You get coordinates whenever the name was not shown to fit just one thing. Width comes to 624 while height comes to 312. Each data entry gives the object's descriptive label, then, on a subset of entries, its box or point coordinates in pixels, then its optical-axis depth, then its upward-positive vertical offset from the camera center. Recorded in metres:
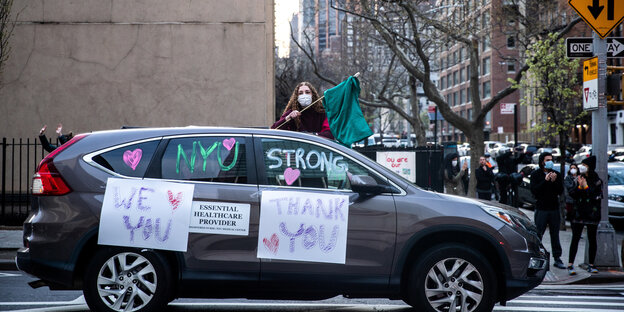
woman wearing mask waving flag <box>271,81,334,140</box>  8.33 +0.71
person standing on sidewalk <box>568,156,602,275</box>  10.81 -0.51
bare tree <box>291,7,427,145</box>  33.16 +6.22
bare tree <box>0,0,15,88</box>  14.87 +3.22
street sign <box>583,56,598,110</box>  11.20 +1.46
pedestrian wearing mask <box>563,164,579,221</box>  11.19 -0.17
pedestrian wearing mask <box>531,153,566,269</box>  11.05 -0.43
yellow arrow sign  10.93 +2.53
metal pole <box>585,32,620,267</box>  10.89 +0.27
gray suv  5.88 -0.48
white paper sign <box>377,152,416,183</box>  14.34 +0.22
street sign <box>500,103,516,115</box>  33.78 +3.22
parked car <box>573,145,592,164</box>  39.07 +1.18
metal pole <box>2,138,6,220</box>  14.51 -0.13
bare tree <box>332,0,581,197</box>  19.31 +3.75
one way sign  11.39 +2.09
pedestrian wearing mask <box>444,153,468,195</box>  19.12 -0.01
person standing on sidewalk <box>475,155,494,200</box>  17.66 -0.21
